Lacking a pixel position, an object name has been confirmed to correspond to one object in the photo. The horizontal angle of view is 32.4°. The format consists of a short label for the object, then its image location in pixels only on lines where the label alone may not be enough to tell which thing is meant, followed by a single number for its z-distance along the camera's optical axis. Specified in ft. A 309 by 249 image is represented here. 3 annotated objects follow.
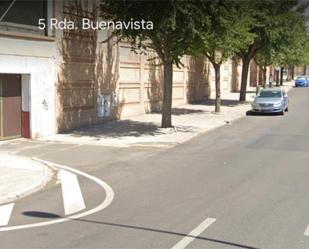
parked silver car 95.14
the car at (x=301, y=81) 220.64
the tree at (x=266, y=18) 103.63
